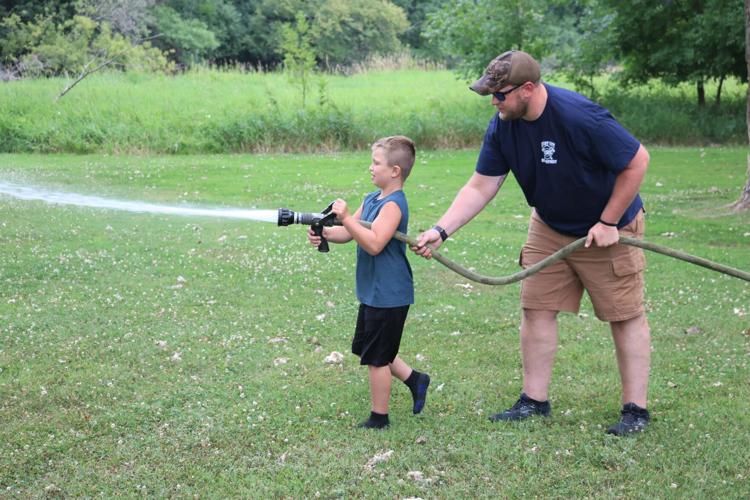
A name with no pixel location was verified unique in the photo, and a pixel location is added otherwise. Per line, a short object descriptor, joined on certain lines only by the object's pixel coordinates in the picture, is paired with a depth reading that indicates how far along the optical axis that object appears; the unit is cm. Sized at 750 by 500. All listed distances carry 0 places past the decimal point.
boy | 520
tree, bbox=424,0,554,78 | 2631
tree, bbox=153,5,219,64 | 4653
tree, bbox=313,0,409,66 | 4936
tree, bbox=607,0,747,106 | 2319
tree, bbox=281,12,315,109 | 2672
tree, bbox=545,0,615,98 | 2568
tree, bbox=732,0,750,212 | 1334
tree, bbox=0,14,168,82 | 3359
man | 494
